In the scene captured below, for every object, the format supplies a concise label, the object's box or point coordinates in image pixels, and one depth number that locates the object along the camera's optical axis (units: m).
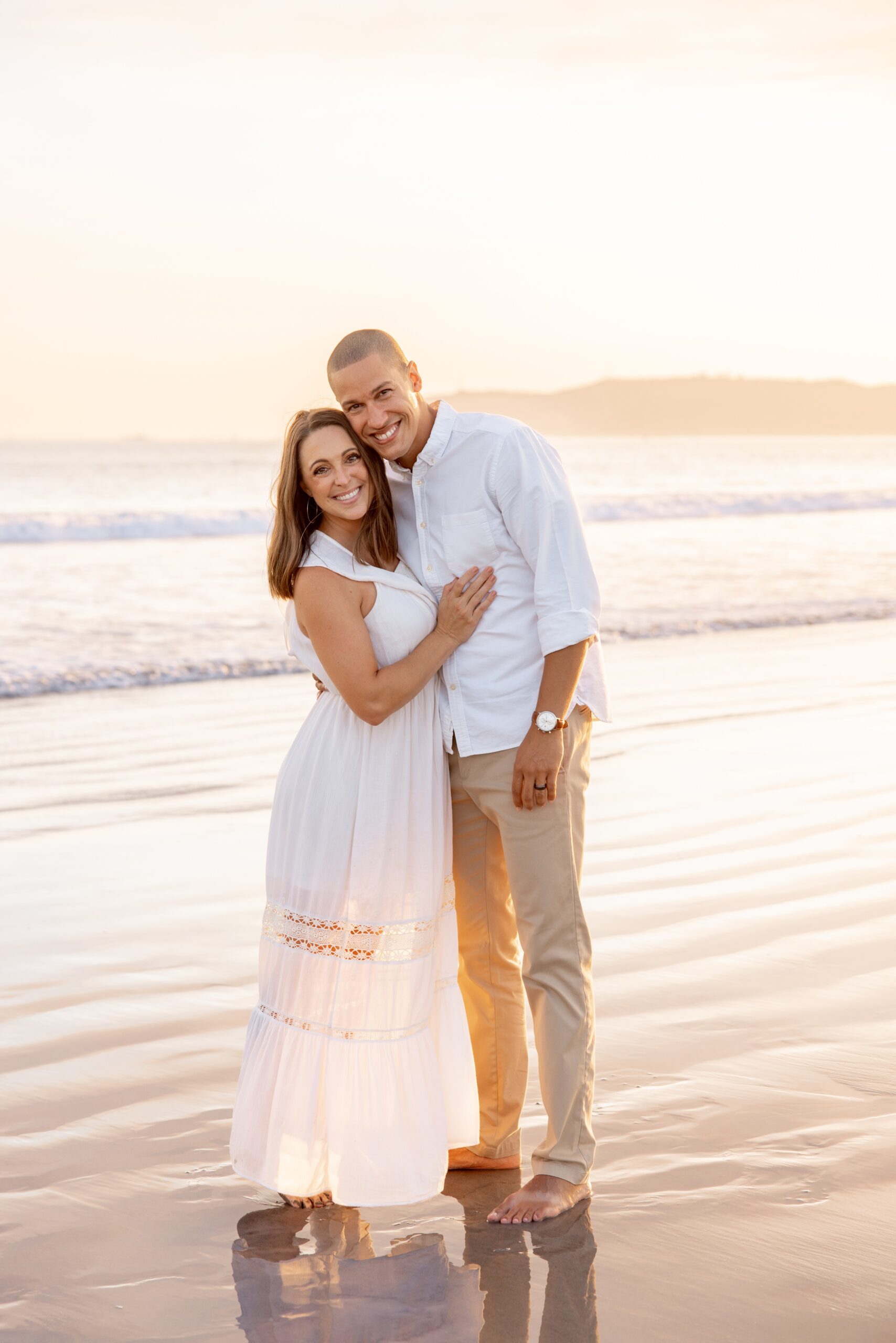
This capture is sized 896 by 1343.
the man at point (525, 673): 2.93
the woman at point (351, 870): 2.93
